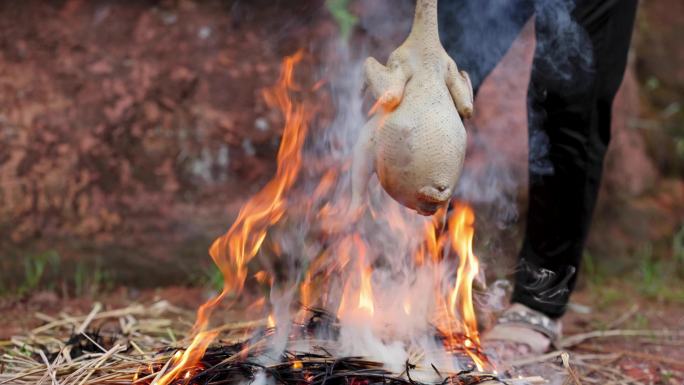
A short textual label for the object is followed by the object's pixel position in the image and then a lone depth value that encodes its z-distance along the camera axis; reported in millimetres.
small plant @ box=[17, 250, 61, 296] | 5016
